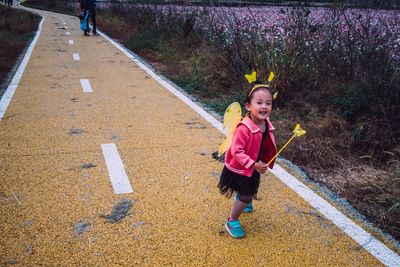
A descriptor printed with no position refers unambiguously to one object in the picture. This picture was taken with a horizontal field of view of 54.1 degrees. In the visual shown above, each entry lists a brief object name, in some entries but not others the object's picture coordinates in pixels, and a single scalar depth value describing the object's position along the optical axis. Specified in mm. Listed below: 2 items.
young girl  2910
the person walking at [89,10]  19214
